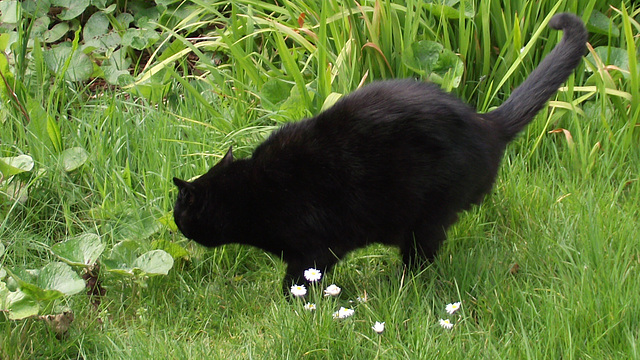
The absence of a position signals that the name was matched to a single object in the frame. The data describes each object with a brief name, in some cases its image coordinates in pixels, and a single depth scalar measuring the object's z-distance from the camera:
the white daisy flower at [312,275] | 2.17
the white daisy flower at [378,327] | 1.99
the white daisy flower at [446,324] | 2.03
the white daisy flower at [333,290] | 2.06
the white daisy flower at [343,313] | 2.03
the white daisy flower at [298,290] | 2.05
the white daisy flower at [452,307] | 2.08
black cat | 2.36
